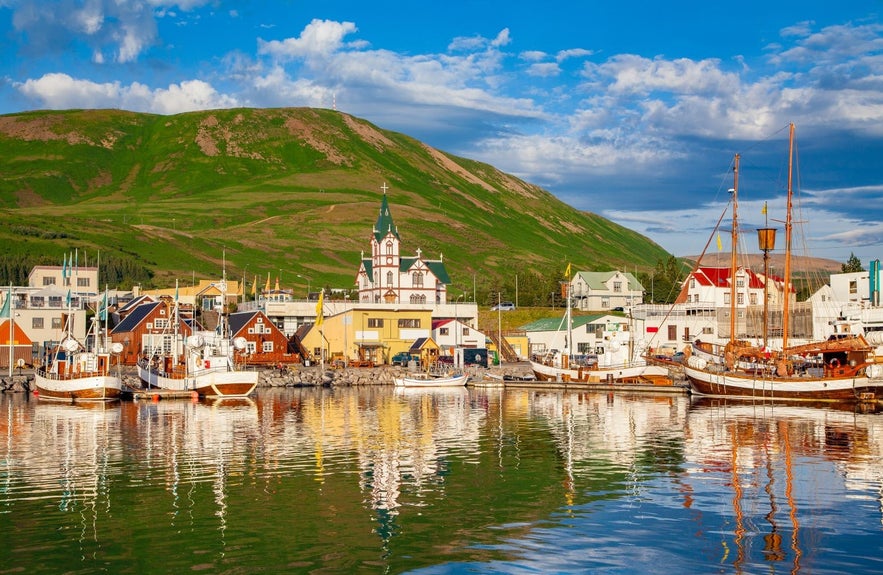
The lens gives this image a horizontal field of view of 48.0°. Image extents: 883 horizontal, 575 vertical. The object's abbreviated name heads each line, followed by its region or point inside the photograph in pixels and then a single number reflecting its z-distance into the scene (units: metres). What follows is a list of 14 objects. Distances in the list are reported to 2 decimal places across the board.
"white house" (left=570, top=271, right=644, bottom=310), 174.25
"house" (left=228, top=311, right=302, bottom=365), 117.44
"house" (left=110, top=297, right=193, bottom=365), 113.25
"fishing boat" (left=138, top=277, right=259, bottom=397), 86.56
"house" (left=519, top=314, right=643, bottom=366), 123.06
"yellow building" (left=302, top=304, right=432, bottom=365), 122.69
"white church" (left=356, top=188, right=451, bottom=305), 145.50
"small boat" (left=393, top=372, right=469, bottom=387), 100.41
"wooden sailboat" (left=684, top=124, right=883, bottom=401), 76.75
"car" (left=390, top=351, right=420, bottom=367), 120.25
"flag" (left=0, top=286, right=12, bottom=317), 102.81
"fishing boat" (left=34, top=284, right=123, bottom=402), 83.00
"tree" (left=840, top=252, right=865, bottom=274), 161.25
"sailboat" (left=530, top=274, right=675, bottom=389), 97.19
